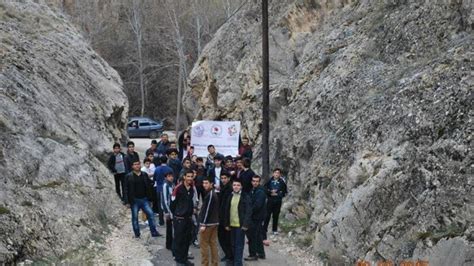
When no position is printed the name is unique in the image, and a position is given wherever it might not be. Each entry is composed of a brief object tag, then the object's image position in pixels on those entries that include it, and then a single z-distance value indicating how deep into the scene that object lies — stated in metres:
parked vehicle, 43.06
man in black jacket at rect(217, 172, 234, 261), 10.23
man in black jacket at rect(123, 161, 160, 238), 12.04
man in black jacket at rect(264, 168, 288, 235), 12.33
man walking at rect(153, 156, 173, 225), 12.77
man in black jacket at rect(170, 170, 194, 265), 10.13
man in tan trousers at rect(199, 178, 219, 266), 9.87
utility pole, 15.64
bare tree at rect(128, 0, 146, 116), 49.38
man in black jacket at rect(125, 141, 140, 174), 15.23
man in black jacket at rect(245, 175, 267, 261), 10.96
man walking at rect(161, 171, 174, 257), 11.17
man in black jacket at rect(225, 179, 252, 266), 10.10
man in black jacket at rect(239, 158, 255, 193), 12.08
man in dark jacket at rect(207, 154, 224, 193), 13.20
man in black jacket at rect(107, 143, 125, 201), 15.18
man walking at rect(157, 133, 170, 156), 15.82
